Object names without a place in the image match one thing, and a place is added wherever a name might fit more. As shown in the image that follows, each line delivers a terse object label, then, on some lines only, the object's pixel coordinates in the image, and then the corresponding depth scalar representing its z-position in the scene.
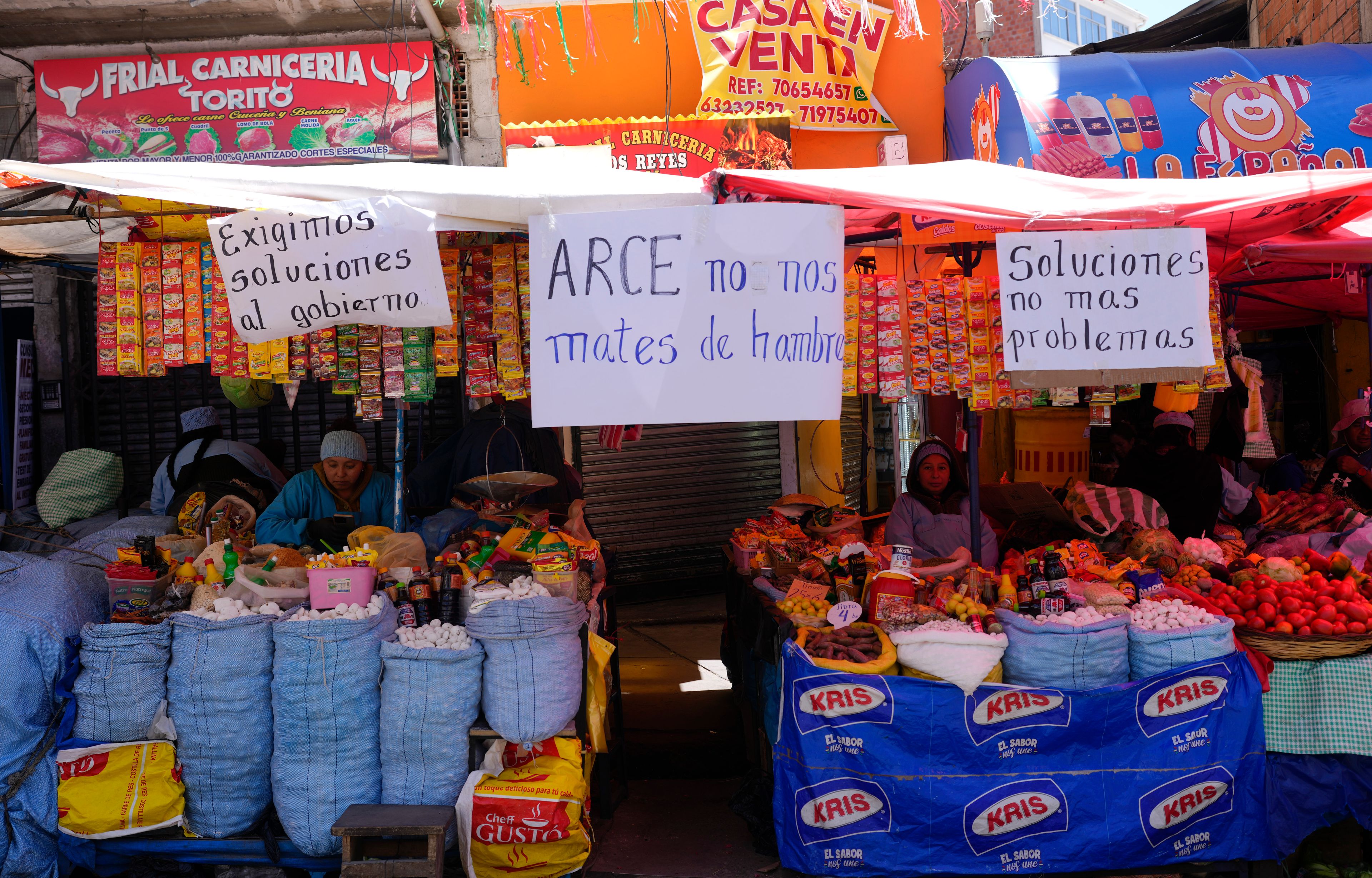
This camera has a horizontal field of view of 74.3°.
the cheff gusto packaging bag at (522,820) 3.55
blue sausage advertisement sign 6.41
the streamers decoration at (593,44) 6.99
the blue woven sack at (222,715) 3.64
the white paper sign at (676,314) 3.29
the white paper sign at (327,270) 3.43
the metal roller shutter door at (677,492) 8.86
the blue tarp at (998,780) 3.58
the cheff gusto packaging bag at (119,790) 3.62
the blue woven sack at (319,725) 3.59
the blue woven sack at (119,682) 3.65
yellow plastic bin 8.68
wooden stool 3.38
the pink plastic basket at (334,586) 3.71
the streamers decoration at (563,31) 6.64
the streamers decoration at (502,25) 6.77
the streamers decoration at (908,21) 7.28
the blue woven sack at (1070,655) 3.62
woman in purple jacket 5.31
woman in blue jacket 4.66
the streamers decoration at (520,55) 6.92
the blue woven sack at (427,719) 3.60
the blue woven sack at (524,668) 3.60
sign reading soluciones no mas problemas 3.63
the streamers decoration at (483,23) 6.06
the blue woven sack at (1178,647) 3.67
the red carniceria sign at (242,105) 6.11
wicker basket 3.72
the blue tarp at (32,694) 3.57
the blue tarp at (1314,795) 3.65
